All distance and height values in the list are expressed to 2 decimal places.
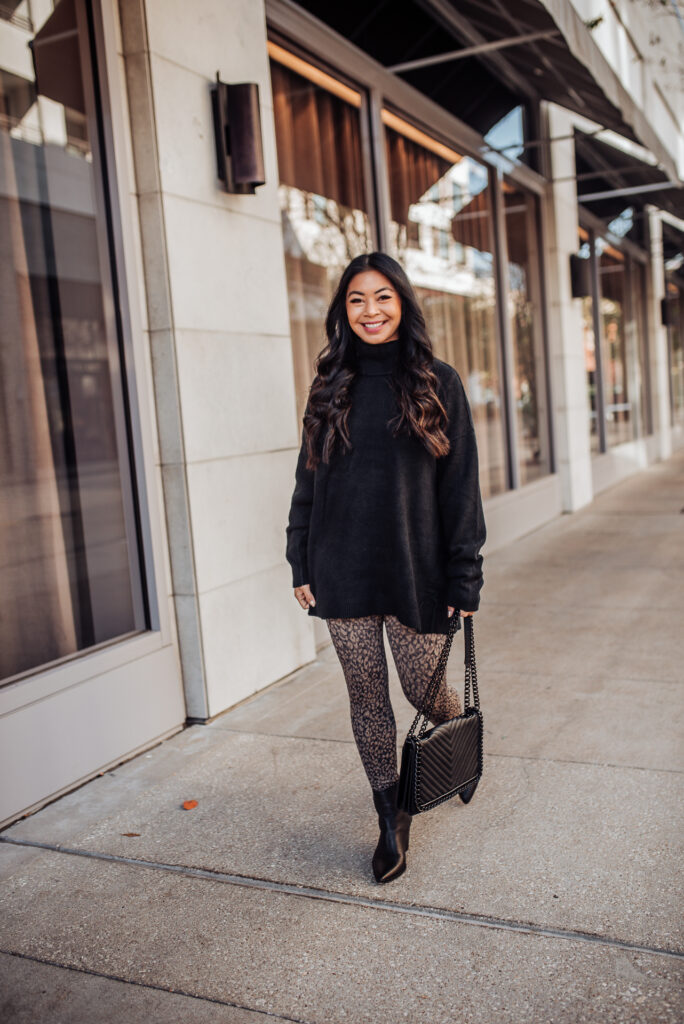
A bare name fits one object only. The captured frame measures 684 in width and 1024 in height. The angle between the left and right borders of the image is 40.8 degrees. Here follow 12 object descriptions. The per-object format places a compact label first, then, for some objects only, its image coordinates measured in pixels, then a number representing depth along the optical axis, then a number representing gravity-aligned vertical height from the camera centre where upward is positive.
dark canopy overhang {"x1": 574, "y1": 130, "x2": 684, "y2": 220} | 10.28 +2.63
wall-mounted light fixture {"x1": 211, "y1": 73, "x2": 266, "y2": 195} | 4.25 +1.36
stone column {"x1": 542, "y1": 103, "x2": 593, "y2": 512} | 10.22 +0.85
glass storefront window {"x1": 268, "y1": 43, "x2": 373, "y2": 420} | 5.54 +1.46
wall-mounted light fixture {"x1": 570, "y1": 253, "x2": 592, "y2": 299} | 10.53 +1.39
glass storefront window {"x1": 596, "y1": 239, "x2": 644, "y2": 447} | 13.52 +0.81
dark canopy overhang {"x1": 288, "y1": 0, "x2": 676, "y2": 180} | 5.87 +2.56
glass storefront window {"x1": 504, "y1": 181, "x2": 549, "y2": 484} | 9.48 +0.78
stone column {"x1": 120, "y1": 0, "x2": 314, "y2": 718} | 4.00 +0.36
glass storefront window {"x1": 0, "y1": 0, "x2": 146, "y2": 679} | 3.45 +0.24
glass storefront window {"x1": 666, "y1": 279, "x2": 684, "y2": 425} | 19.94 +0.90
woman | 2.66 -0.21
